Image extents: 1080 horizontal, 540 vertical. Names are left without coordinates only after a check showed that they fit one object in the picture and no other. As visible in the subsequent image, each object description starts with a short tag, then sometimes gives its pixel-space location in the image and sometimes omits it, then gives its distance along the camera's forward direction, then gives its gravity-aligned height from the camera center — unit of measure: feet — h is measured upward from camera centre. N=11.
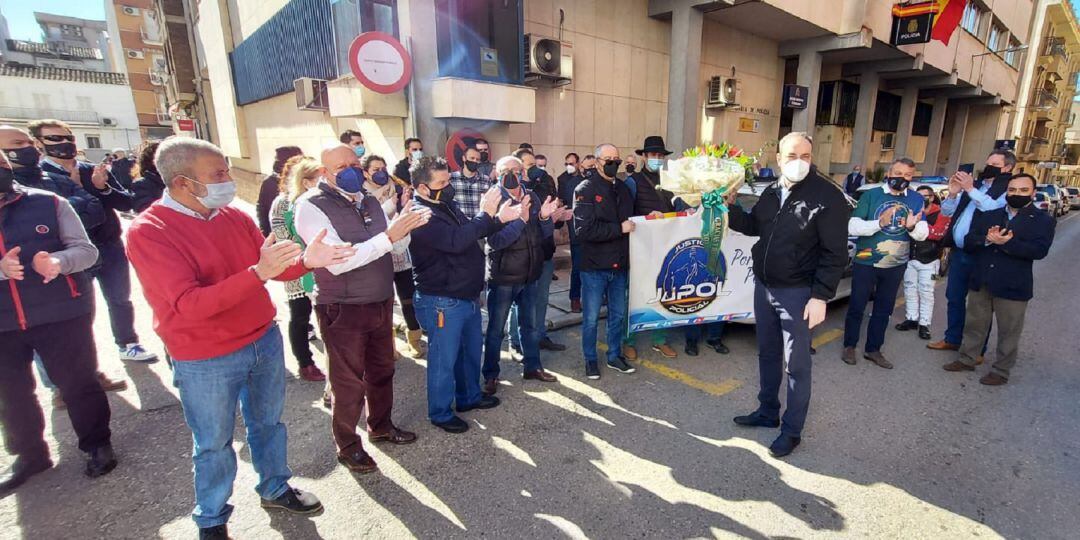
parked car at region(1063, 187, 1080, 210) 94.96 -7.91
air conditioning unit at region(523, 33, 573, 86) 29.40 +5.88
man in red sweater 6.81 -1.92
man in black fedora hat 15.38 -0.91
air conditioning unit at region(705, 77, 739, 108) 41.68 +5.52
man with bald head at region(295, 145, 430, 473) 9.16 -2.51
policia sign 45.91 +12.33
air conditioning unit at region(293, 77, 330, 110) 30.50 +4.13
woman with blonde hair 11.00 -1.71
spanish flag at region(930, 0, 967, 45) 45.29 +12.67
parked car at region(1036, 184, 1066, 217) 67.77 -5.99
